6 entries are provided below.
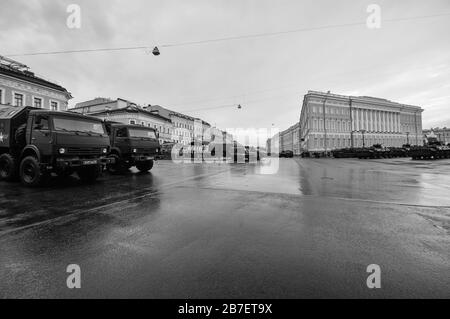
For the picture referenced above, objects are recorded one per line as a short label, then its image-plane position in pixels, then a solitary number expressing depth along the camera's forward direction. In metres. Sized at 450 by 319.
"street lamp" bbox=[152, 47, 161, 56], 13.47
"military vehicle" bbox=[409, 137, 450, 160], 27.97
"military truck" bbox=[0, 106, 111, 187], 7.65
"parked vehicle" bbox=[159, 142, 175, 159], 31.47
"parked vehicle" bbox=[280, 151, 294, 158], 50.69
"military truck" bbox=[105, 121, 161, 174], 11.95
